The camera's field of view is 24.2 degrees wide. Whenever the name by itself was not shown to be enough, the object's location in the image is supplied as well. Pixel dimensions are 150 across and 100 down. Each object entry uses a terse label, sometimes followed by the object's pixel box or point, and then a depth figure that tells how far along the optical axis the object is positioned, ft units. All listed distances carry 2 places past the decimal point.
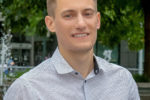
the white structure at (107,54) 72.09
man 6.16
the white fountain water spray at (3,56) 30.50
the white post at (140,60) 80.05
